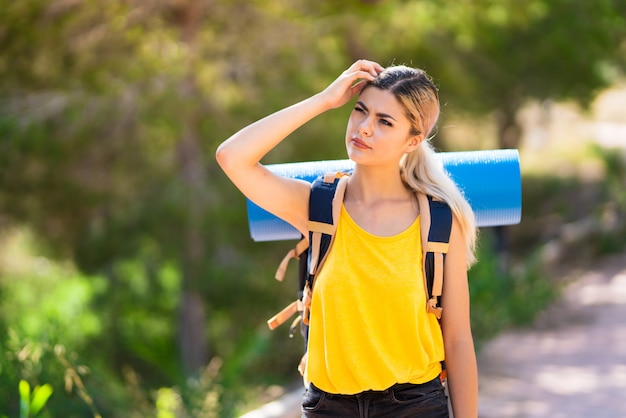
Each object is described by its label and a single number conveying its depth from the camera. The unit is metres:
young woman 4.17
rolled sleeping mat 4.77
